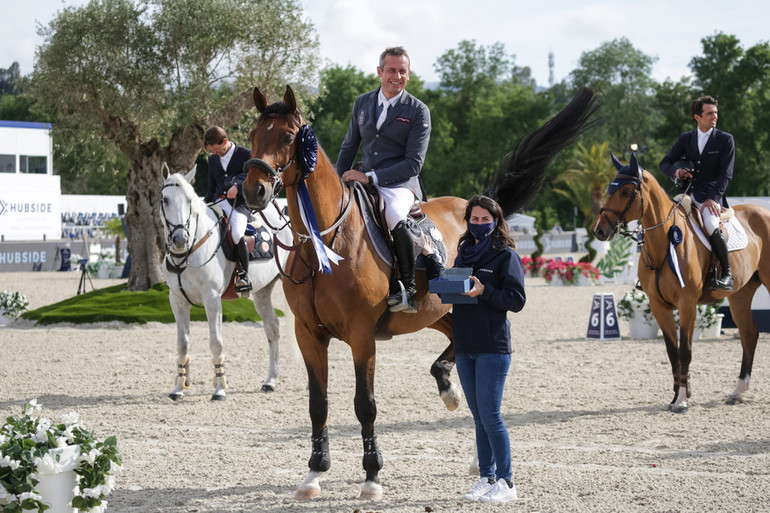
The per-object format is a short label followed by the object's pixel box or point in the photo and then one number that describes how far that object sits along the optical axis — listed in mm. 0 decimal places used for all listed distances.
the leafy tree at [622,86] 77062
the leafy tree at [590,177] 54344
